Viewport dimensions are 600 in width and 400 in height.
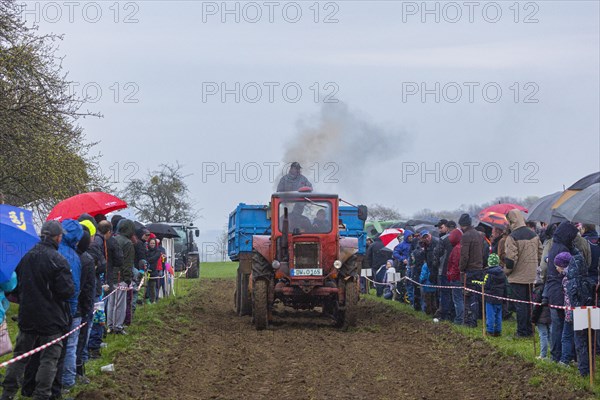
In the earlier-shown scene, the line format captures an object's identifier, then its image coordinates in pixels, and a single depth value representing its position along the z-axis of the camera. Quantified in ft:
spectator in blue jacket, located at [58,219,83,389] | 32.09
